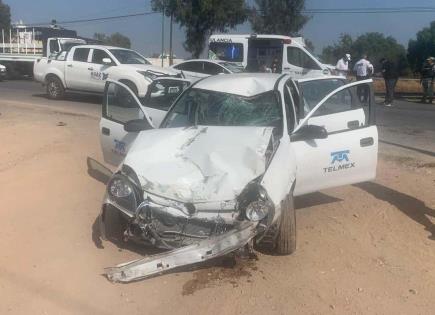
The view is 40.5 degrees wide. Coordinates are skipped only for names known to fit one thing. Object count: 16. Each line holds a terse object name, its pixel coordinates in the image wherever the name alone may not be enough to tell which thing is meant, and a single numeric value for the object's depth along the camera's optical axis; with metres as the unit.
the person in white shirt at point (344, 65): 20.10
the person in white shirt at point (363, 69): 19.30
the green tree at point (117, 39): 75.62
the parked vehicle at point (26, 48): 26.97
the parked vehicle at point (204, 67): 16.53
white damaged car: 4.37
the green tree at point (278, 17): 35.19
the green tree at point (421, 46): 72.44
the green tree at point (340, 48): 70.82
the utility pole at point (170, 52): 36.28
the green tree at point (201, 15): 32.66
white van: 18.03
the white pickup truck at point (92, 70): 15.22
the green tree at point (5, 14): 61.46
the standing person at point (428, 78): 19.52
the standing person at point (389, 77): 18.78
